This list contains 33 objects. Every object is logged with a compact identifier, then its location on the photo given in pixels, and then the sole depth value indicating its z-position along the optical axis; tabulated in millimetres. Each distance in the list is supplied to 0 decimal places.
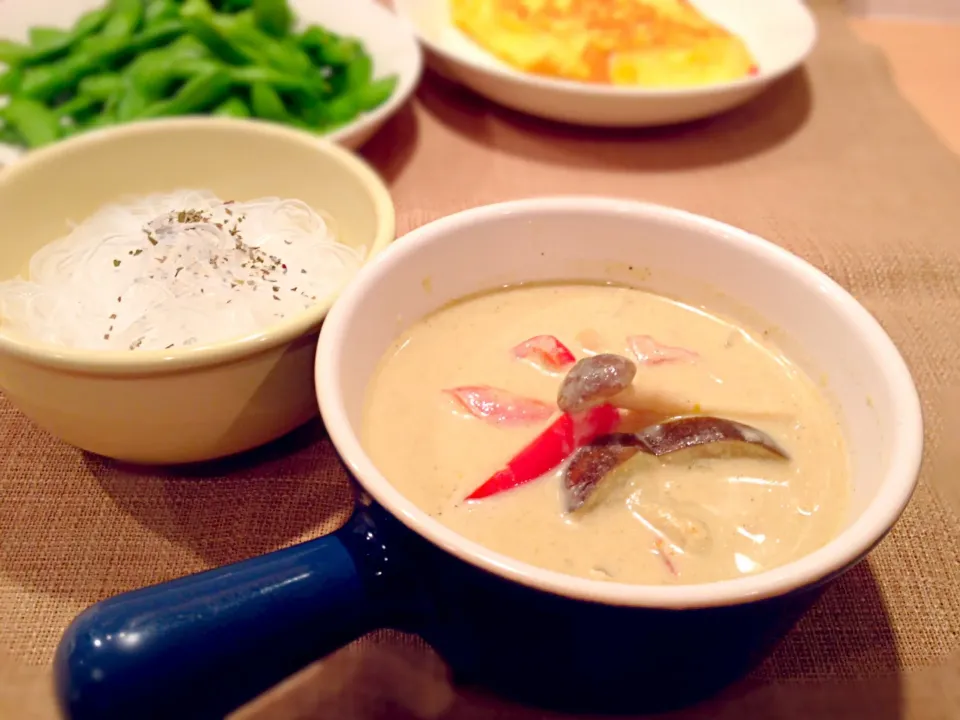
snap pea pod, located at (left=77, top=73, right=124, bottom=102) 418
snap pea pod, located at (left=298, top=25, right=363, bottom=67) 453
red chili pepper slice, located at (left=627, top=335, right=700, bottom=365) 258
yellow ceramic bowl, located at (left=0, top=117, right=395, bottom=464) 230
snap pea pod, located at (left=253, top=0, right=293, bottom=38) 448
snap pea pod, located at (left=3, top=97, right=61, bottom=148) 389
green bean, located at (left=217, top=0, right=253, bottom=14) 482
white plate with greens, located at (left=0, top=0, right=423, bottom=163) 404
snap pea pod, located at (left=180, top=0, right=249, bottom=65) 418
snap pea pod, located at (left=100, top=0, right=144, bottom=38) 448
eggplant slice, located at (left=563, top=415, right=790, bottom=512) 213
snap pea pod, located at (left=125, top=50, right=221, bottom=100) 409
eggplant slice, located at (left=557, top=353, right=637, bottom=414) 217
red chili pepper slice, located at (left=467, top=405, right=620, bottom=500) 217
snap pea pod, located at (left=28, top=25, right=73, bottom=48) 451
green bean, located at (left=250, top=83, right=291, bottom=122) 402
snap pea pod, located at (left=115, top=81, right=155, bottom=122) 402
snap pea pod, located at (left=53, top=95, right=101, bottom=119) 417
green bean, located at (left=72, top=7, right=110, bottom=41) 455
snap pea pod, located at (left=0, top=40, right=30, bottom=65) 438
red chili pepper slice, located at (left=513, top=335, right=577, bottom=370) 255
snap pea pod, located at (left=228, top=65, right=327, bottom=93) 405
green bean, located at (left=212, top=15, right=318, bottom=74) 428
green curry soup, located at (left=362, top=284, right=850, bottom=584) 205
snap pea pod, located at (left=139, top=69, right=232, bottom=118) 399
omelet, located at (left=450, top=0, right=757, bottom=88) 450
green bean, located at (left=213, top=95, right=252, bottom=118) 402
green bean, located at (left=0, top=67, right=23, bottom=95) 423
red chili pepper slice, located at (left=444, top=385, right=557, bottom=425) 237
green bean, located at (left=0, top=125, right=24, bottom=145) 401
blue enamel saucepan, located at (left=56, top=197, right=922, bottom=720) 167
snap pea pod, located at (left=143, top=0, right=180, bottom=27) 457
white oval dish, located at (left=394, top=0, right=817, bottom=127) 420
